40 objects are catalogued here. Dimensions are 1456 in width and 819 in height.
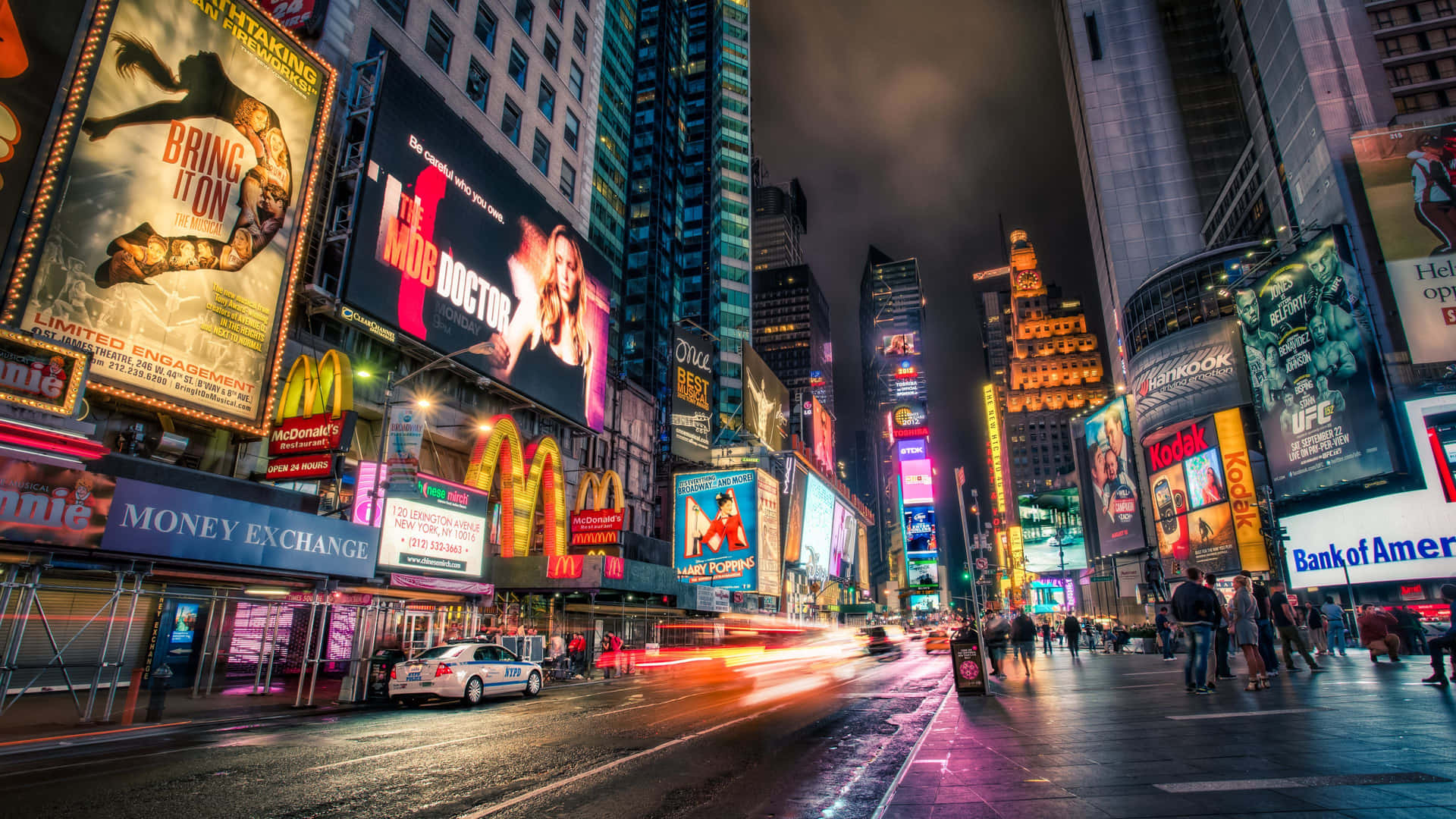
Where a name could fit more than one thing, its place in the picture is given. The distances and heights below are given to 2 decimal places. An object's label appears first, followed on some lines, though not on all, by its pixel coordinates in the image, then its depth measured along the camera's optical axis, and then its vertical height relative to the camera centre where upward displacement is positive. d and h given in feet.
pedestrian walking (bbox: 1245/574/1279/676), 44.80 -2.04
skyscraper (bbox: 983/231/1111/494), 495.82 +152.11
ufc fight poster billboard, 130.31 +45.56
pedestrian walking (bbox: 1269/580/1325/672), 47.57 -1.32
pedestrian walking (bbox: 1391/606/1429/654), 67.26 -2.89
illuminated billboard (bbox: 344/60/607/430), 79.05 +44.67
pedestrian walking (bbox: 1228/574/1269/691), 36.27 -1.46
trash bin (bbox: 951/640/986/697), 45.09 -4.43
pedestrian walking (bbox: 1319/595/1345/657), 65.13 -1.88
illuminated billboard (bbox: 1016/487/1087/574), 307.99 +31.53
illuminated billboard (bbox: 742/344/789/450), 211.20 +62.41
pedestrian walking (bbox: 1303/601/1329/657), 60.59 -2.31
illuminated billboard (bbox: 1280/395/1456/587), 126.00 +13.87
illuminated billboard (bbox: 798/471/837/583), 240.73 +25.45
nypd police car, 50.78 -5.45
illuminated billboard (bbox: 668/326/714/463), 175.11 +51.68
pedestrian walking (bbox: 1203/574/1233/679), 41.57 -2.96
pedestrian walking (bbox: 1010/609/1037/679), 61.05 -2.90
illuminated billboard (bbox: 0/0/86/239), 47.65 +35.65
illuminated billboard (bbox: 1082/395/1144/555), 221.66 +39.19
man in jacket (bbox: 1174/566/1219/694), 35.81 -0.83
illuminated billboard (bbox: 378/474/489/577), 73.67 +7.82
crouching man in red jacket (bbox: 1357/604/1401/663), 53.62 -2.59
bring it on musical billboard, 50.57 +31.03
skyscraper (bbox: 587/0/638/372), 244.42 +163.12
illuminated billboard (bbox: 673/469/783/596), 180.65 +18.19
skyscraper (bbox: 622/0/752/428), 277.03 +175.15
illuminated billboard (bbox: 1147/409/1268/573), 168.55 +26.61
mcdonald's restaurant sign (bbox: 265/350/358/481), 61.11 +15.80
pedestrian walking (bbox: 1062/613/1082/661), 93.76 -3.80
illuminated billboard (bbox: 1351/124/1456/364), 125.90 +68.19
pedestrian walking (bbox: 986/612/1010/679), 55.03 -2.92
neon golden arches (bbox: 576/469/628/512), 116.78 +18.89
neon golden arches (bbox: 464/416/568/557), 92.31 +16.83
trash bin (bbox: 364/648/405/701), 54.90 -5.59
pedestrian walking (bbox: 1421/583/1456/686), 35.42 -2.26
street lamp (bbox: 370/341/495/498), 60.81 +16.77
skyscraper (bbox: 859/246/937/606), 422.82 +94.75
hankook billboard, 178.70 +60.23
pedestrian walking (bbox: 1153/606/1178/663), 91.40 -3.98
